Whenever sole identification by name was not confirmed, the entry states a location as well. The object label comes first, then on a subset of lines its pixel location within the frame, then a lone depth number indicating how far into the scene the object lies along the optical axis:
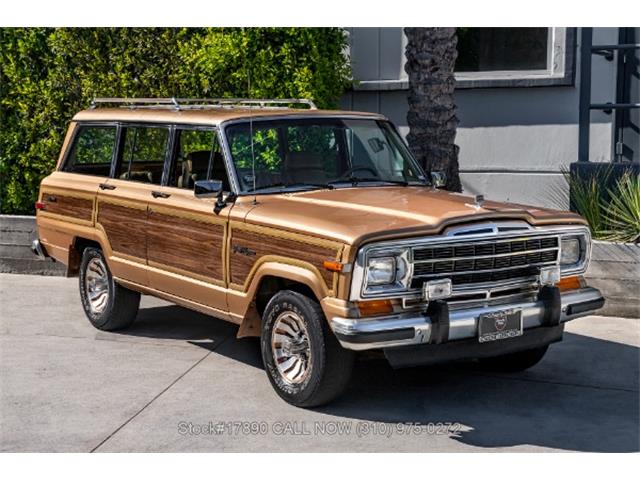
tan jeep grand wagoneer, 6.35
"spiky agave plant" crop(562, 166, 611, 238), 9.70
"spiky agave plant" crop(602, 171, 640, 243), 9.35
